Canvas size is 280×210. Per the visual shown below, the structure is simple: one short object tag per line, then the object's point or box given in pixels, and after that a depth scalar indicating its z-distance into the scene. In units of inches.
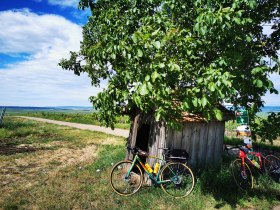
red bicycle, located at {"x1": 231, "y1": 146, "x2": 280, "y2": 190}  317.4
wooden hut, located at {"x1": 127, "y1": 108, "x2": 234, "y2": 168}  337.1
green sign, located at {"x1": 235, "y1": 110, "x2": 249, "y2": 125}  343.9
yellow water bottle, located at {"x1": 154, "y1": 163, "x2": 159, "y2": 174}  313.6
